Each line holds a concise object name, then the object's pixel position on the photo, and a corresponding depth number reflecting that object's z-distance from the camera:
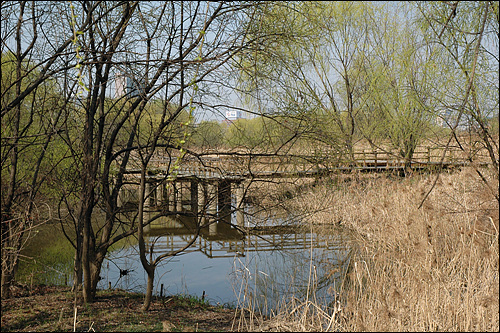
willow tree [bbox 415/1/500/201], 5.13
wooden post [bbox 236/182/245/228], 14.89
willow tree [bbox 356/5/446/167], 14.73
